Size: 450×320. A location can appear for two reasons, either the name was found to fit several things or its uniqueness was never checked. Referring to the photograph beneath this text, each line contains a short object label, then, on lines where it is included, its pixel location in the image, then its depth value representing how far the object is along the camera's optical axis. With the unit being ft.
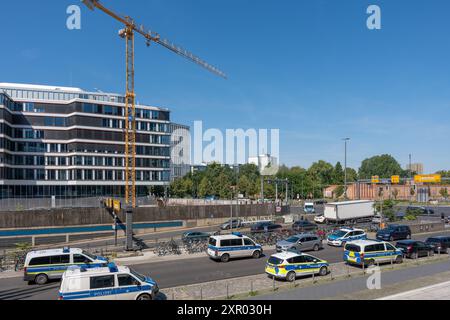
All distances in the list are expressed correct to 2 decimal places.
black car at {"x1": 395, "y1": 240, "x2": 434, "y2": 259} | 90.27
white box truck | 167.94
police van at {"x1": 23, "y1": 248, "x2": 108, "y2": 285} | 70.18
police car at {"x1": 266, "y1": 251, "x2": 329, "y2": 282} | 68.08
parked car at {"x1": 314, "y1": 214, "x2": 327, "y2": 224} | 179.01
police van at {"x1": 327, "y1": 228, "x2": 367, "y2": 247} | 111.55
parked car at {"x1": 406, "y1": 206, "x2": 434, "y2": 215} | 214.73
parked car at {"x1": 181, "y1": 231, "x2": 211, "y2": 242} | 117.39
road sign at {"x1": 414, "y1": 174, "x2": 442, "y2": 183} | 192.80
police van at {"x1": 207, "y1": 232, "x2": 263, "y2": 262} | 90.33
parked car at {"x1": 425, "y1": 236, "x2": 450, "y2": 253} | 98.02
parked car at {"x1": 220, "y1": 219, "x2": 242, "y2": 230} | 161.86
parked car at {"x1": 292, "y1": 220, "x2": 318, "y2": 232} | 136.46
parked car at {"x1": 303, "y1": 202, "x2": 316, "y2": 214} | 233.55
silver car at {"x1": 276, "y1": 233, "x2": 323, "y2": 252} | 98.63
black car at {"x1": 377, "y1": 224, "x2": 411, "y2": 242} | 120.78
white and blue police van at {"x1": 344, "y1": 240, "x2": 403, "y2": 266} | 79.56
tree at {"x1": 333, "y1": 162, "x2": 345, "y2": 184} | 460.38
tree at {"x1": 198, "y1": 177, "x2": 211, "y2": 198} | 313.14
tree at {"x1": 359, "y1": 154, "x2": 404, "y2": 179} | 634.19
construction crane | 172.61
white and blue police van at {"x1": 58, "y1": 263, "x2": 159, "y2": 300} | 50.03
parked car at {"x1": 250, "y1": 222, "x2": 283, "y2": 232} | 138.21
